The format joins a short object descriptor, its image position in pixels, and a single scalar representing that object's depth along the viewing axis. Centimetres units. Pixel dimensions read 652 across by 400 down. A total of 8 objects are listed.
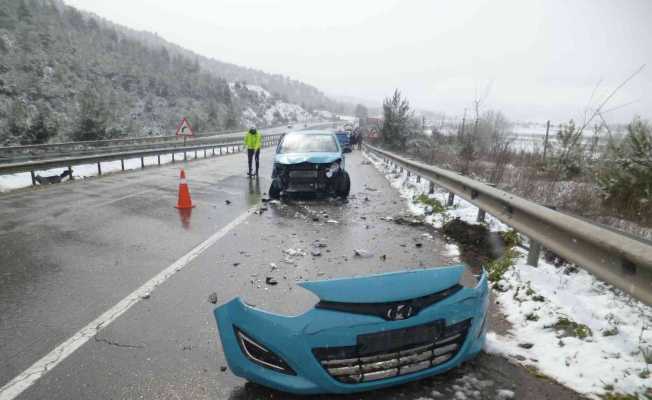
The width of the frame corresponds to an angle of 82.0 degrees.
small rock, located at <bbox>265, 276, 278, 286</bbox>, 426
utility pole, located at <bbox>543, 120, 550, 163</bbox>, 1230
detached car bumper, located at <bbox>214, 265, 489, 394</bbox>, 214
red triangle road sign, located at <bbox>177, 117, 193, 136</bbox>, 2706
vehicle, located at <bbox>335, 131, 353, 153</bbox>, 3629
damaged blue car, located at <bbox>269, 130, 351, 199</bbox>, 957
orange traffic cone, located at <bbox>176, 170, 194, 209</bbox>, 873
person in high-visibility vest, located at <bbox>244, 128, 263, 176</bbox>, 1540
